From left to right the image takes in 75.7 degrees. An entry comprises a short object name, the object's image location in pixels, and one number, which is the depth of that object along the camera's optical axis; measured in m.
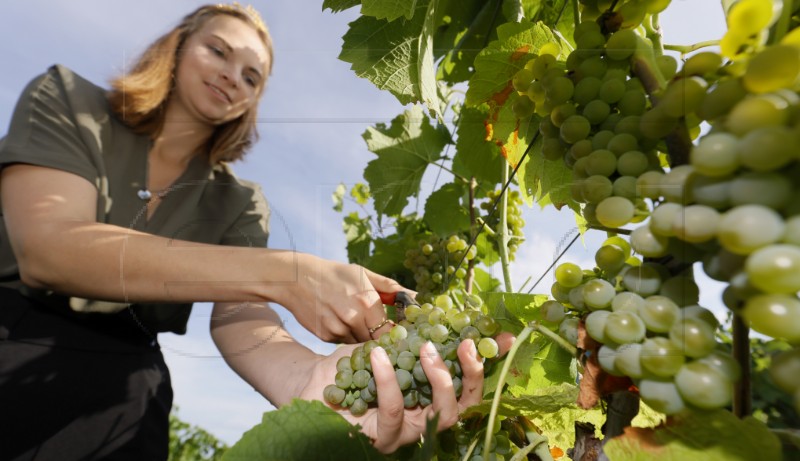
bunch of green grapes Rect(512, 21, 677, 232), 0.49
